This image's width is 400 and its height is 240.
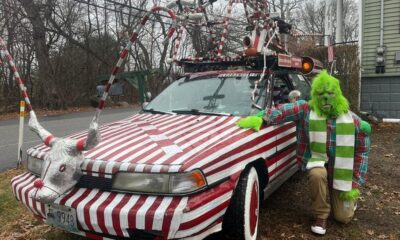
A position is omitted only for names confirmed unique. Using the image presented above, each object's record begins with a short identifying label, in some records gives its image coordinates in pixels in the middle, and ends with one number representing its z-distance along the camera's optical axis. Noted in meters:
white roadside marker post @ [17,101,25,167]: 6.45
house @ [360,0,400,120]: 10.49
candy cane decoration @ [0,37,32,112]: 3.55
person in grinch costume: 3.69
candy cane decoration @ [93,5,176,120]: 2.93
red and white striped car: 2.55
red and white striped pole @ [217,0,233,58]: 6.11
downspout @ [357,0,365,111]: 10.63
